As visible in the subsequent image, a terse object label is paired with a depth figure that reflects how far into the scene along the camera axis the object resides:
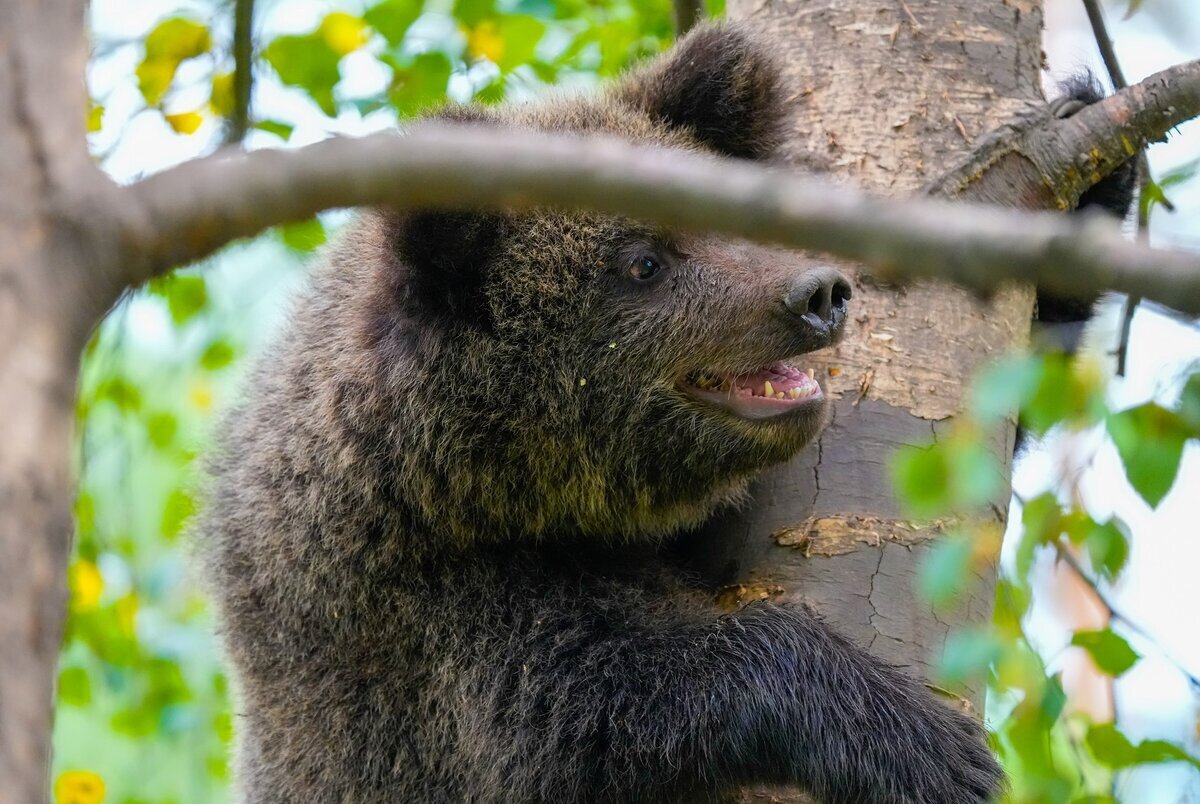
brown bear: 8.38
